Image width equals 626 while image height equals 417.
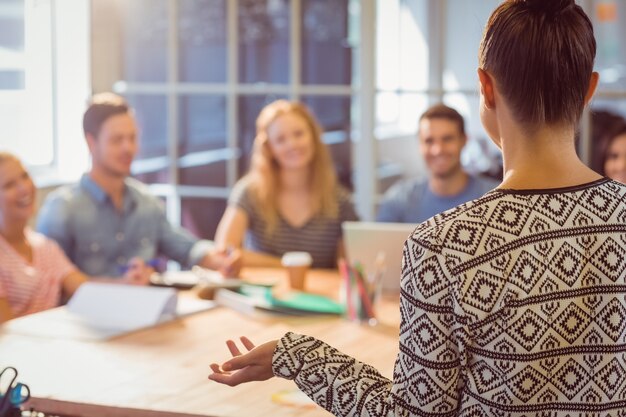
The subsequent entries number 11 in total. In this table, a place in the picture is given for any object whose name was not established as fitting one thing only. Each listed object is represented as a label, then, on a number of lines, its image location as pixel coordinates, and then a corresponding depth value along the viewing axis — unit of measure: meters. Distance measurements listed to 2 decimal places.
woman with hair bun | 1.31
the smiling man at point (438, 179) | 4.04
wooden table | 2.07
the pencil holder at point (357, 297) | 2.86
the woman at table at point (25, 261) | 3.23
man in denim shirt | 3.88
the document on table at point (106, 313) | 2.76
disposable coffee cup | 3.28
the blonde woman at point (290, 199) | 4.08
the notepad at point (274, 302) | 2.96
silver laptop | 3.11
